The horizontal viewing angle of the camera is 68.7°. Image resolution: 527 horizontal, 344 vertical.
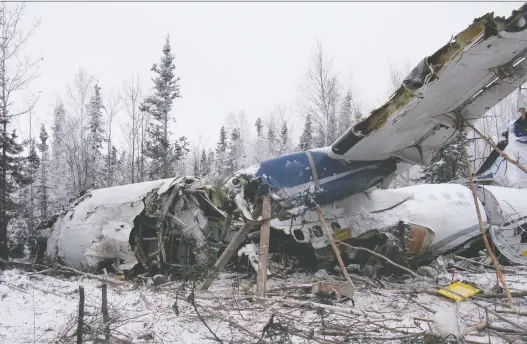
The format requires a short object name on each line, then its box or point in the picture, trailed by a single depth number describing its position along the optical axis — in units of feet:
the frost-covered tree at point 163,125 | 82.33
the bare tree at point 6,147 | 47.60
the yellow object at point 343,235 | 22.81
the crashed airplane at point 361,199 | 15.87
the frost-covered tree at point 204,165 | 180.73
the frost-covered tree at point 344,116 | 130.82
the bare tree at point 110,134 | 107.02
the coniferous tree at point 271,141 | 162.16
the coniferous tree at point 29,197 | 68.14
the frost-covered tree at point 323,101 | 101.12
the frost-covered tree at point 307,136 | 151.55
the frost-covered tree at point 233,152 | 152.87
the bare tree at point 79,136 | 101.92
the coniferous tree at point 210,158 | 203.92
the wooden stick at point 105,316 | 11.55
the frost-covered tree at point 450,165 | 67.26
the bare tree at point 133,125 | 108.27
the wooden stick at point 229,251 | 19.43
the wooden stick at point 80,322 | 10.90
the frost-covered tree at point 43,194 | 93.61
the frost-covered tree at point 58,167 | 110.81
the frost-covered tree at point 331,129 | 99.50
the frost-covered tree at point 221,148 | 167.43
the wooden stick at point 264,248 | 17.48
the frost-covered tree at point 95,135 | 104.46
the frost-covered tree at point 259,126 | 214.57
